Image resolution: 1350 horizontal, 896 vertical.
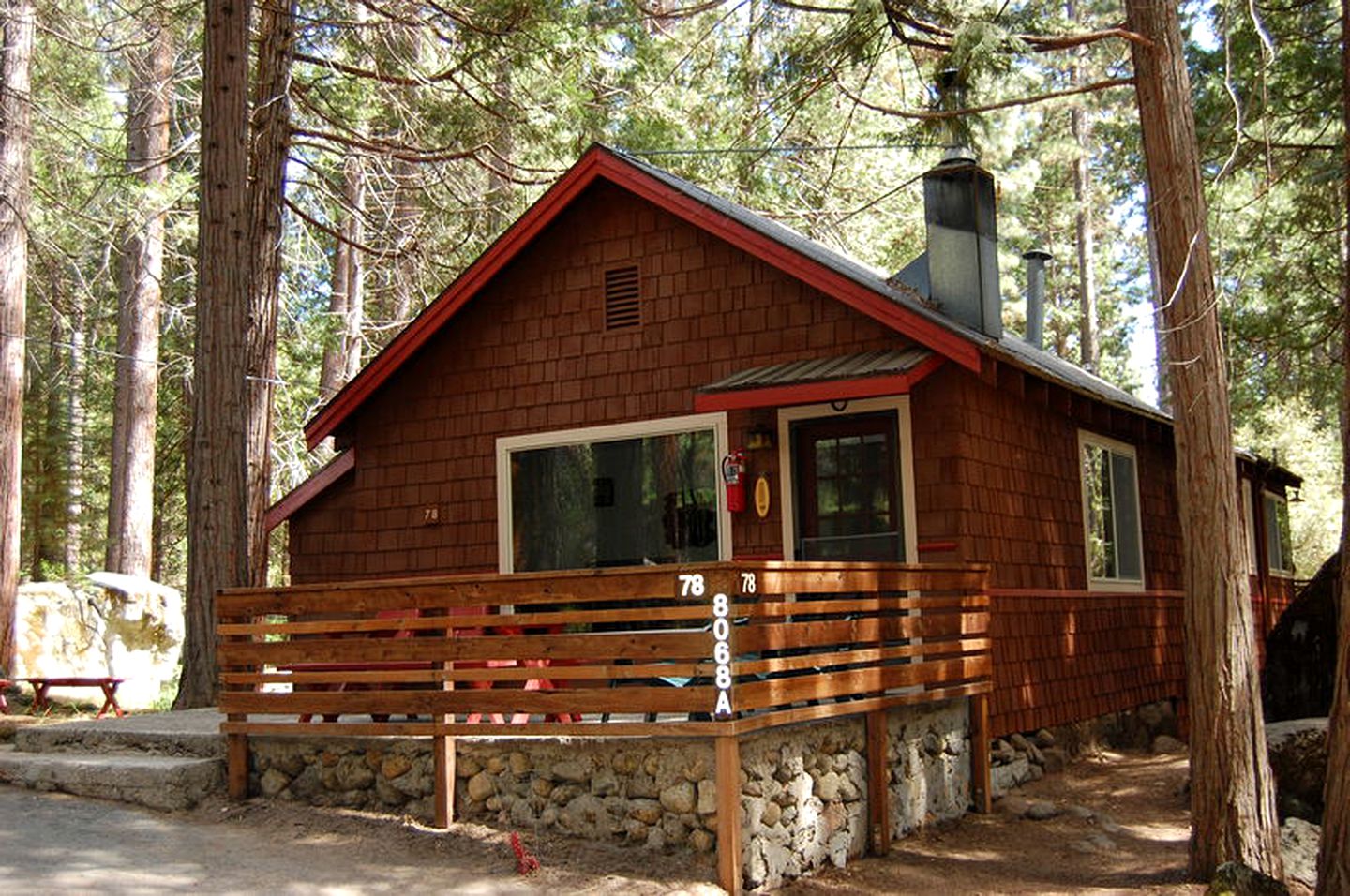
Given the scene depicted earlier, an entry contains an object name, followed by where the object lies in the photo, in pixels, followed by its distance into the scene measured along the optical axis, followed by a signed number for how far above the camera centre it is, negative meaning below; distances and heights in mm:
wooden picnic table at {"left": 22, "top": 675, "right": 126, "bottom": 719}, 11570 -496
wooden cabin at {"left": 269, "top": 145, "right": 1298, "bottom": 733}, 9992 +1513
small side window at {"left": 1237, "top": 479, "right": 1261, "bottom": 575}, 16375 +912
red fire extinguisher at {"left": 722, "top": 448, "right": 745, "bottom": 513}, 10500 +1018
